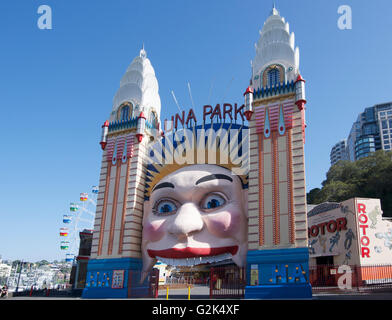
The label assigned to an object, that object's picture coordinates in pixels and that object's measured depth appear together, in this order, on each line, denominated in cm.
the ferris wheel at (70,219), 4631
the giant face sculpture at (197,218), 1967
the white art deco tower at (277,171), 1770
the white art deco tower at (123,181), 2219
